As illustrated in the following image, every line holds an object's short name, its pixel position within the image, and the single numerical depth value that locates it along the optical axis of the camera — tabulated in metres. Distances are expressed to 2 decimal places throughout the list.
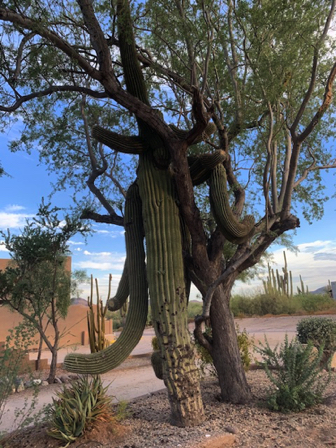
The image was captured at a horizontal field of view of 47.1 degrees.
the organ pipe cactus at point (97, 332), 5.28
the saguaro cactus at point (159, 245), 4.25
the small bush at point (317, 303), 22.30
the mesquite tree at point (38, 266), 8.32
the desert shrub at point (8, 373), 3.87
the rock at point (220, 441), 3.58
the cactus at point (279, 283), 26.86
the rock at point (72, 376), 9.18
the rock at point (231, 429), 3.95
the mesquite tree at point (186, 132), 4.45
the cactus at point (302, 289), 29.03
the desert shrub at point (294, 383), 4.63
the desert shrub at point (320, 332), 7.34
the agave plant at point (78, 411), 4.04
